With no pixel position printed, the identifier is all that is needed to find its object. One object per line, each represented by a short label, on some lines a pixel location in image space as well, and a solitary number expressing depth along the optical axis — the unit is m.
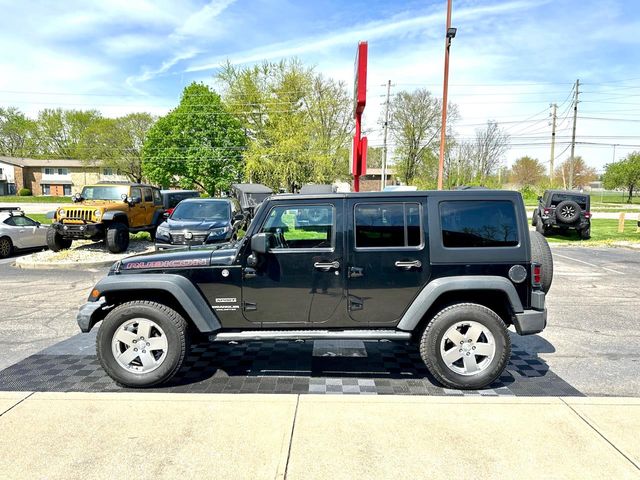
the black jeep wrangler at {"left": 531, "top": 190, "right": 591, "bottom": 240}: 16.56
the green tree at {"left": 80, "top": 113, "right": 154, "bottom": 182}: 58.44
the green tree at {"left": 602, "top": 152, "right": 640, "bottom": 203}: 60.88
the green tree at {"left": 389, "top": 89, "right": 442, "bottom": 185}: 42.94
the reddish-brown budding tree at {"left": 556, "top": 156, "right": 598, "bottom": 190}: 77.39
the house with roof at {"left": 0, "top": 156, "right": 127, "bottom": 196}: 67.25
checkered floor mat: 3.88
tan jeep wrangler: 11.48
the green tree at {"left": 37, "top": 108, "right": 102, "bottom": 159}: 71.75
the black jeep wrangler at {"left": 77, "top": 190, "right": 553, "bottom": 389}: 3.81
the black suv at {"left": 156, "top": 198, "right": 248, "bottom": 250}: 10.20
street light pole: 16.33
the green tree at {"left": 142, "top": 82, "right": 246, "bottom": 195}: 41.19
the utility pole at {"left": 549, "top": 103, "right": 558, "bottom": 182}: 42.78
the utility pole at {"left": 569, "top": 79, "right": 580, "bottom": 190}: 41.50
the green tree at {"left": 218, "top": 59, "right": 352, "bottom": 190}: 35.00
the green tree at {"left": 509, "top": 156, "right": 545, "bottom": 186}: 75.38
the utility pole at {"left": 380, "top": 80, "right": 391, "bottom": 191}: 37.34
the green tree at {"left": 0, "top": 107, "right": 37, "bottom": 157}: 72.00
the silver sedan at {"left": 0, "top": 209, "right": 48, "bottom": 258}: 11.91
